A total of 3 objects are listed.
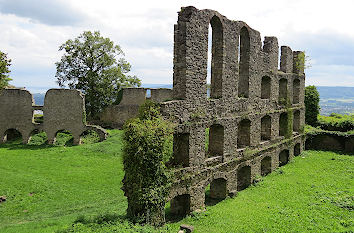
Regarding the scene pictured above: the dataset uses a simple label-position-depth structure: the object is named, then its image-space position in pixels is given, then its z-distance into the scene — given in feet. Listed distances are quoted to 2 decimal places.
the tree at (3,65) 58.39
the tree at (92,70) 112.06
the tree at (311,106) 95.35
